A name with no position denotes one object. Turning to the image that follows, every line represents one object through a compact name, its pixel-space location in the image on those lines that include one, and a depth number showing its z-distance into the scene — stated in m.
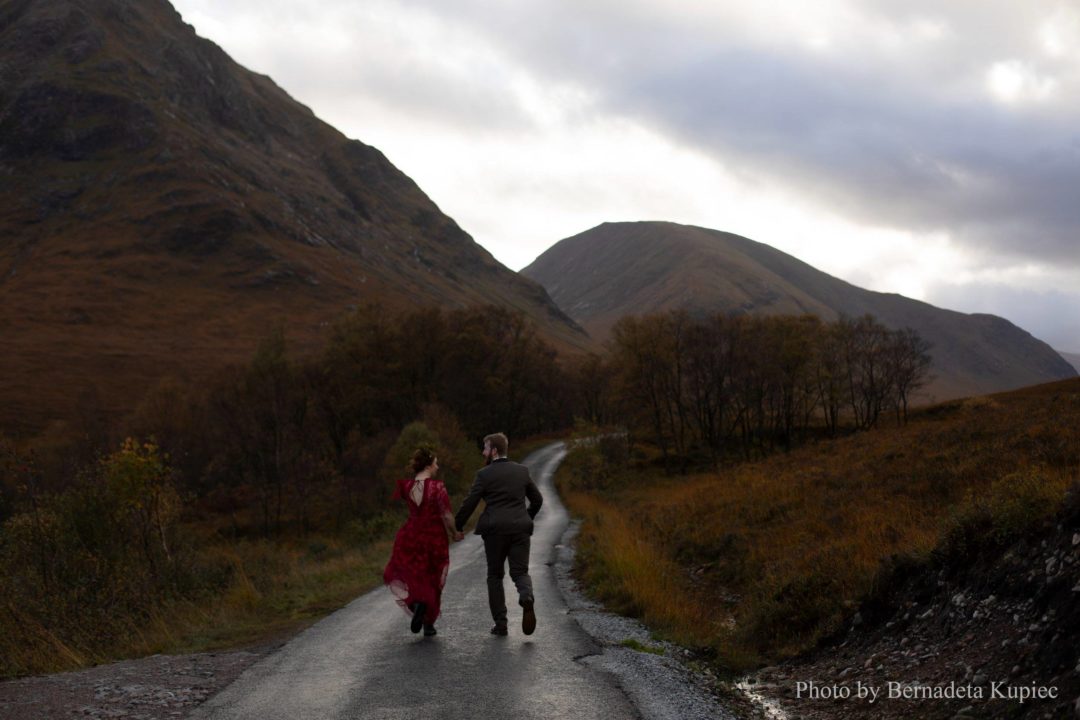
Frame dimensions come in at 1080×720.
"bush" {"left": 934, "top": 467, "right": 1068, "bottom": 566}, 7.46
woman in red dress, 9.60
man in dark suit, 9.51
